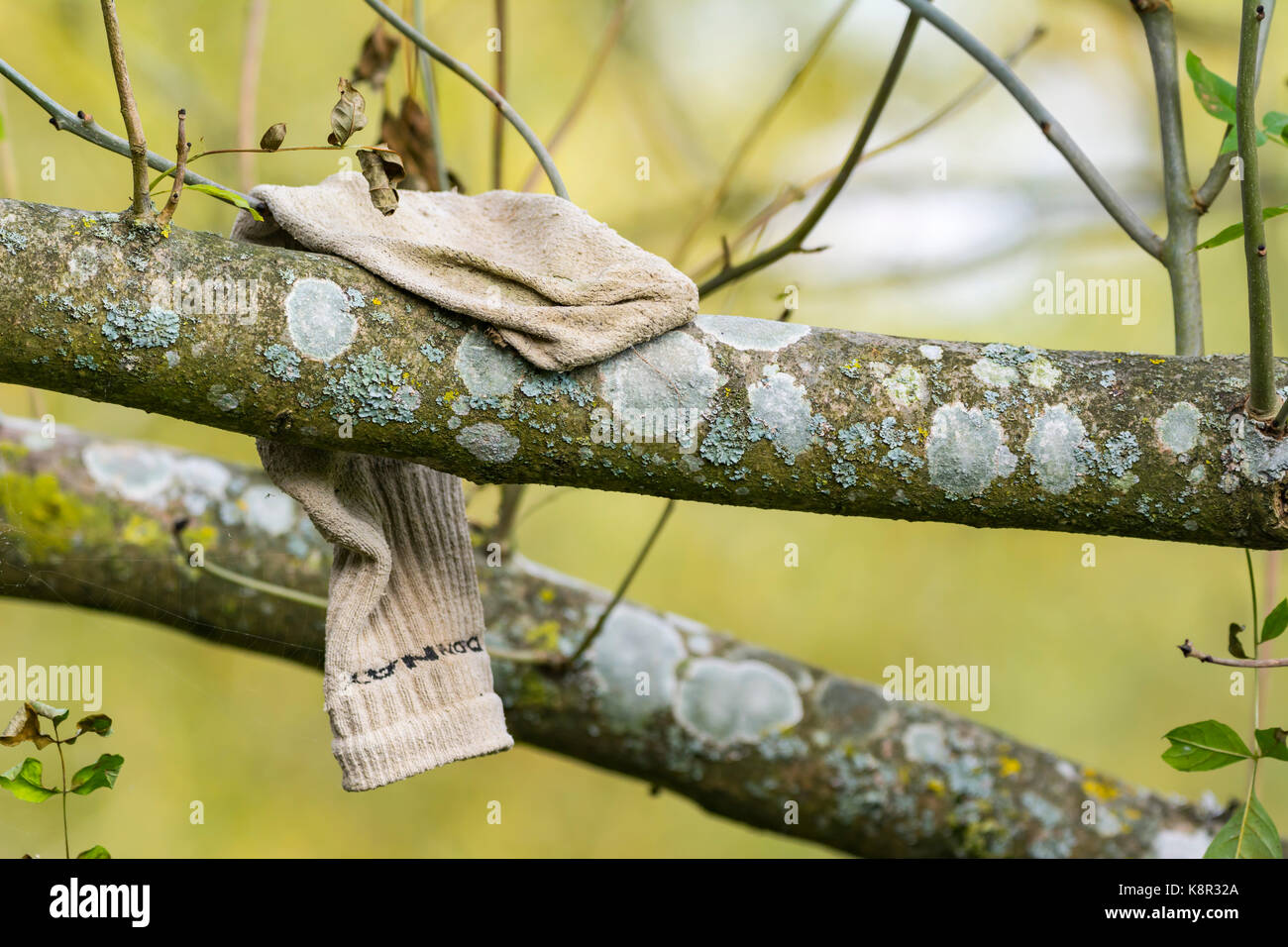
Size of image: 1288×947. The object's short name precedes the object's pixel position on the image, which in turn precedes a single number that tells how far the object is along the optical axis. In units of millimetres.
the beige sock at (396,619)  1587
